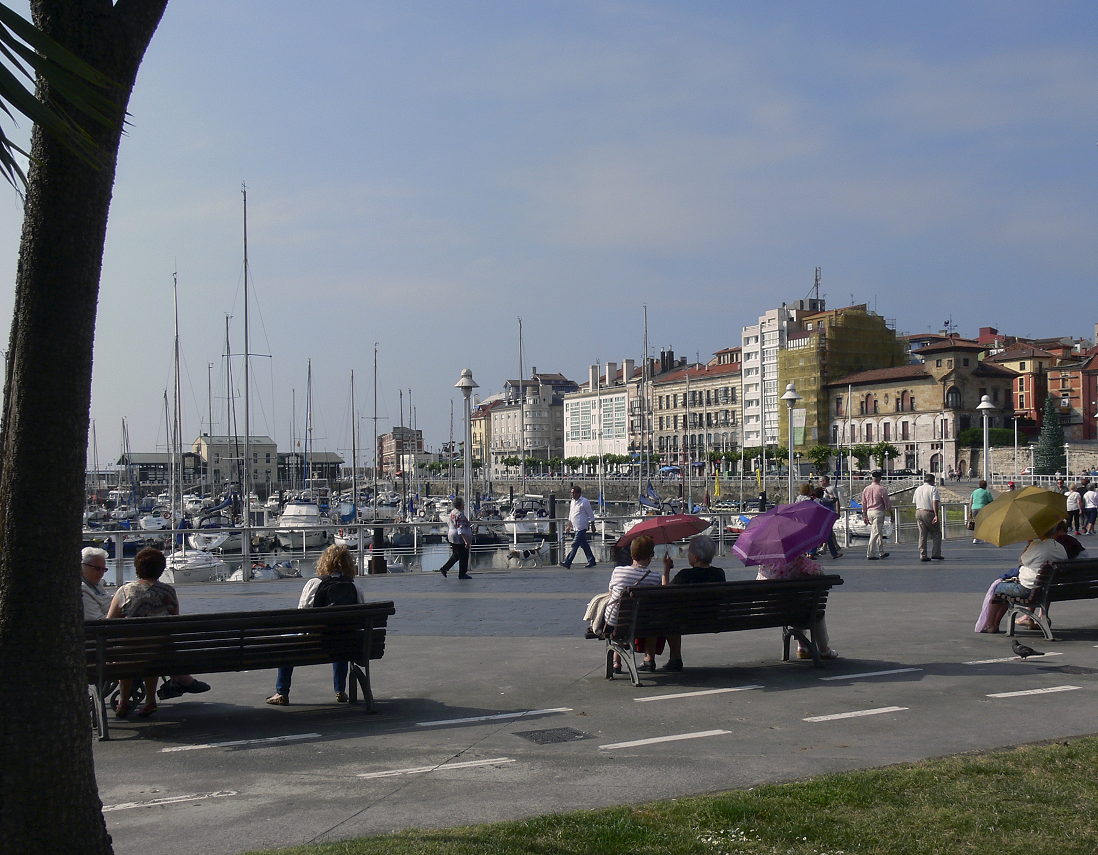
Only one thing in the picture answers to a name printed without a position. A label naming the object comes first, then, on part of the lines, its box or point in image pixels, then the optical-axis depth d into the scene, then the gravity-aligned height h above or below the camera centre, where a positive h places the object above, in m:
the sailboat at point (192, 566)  30.86 -3.41
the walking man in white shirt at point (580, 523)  22.44 -1.43
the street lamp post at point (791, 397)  28.34 +1.66
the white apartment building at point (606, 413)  149.00 +6.94
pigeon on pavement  9.84 -1.95
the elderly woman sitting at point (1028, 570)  10.98 -1.30
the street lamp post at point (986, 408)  32.72 +1.47
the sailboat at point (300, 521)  53.80 -3.29
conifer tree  85.06 +0.13
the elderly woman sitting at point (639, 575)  9.57 -1.11
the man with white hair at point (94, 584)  8.75 -1.04
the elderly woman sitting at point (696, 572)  9.76 -1.13
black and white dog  38.81 -3.86
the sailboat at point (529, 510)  63.91 -3.82
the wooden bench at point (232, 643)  7.63 -1.40
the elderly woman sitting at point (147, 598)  8.37 -1.11
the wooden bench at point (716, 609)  9.10 -1.43
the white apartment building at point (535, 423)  180.62 +6.69
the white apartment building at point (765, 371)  118.88 +10.33
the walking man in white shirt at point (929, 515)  20.66 -1.29
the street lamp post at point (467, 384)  25.20 +1.93
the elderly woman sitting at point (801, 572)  10.14 -1.18
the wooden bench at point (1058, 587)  10.81 -1.48
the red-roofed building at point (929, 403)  100.50 +5.12
